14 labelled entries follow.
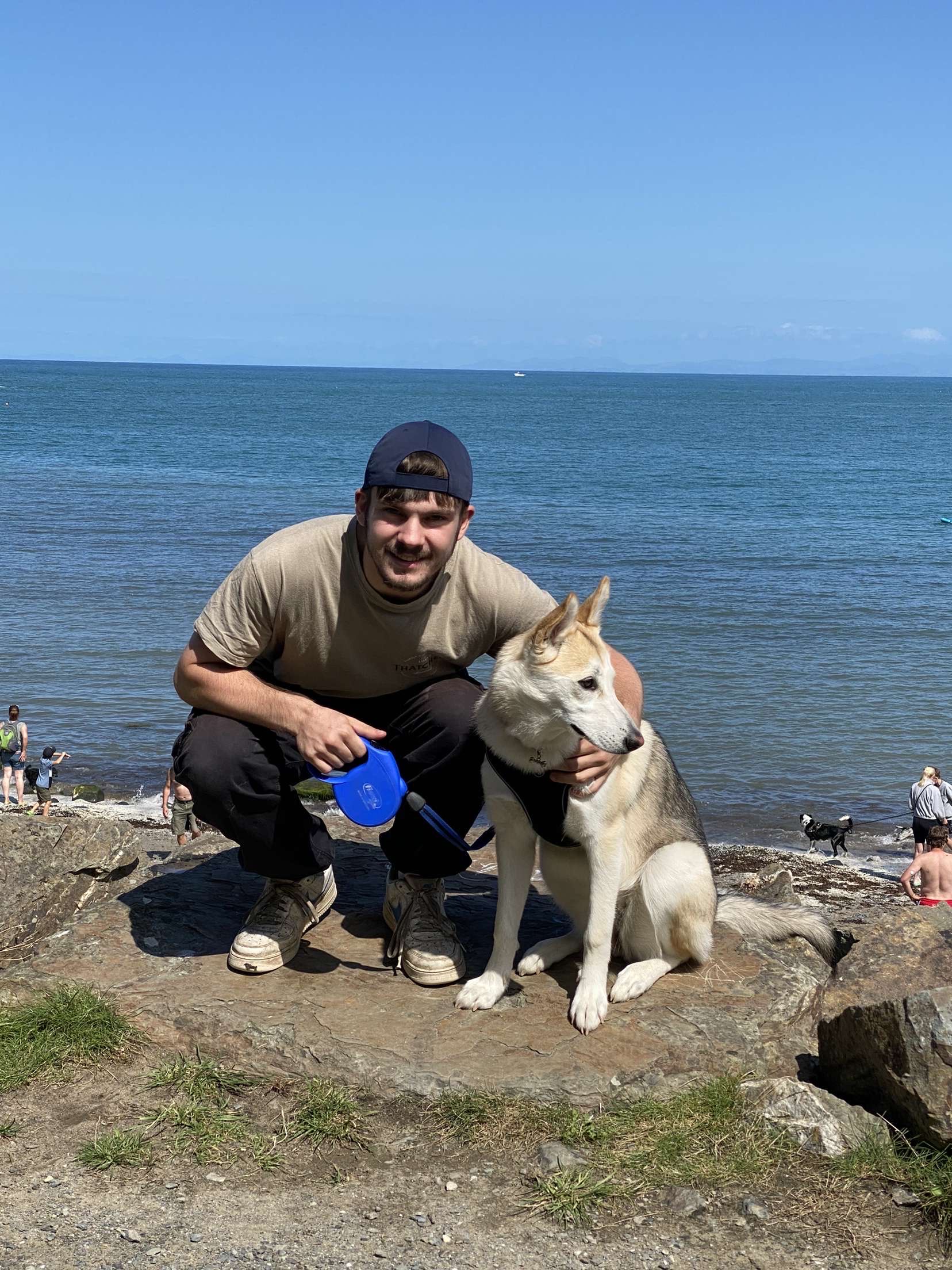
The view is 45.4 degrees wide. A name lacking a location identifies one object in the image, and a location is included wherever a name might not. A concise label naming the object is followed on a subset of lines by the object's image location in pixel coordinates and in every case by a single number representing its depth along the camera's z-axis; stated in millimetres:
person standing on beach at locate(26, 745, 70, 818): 12657
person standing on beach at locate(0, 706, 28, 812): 14062
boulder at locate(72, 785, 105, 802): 13375
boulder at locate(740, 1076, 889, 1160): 3828
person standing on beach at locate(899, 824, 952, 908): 10227
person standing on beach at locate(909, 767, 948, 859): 11797
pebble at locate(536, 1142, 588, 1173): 3686
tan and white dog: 4254
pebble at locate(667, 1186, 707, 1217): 3539
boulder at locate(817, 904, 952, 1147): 3746
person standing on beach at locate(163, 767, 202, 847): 11344
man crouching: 4406
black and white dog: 12219
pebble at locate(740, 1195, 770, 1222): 3523
